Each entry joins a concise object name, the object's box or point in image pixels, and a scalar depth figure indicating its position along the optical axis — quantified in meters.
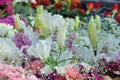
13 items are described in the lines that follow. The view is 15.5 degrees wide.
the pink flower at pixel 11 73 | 2.11
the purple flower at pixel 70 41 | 2.78
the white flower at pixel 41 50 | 2.47
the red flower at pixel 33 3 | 6.59
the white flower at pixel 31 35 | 2.77
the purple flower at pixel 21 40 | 2.69
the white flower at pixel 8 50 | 2.50
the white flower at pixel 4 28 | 2.90
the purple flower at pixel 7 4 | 5.00
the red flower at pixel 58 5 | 6.83
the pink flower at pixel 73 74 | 2.33
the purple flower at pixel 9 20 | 3.46
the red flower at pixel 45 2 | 6.82
